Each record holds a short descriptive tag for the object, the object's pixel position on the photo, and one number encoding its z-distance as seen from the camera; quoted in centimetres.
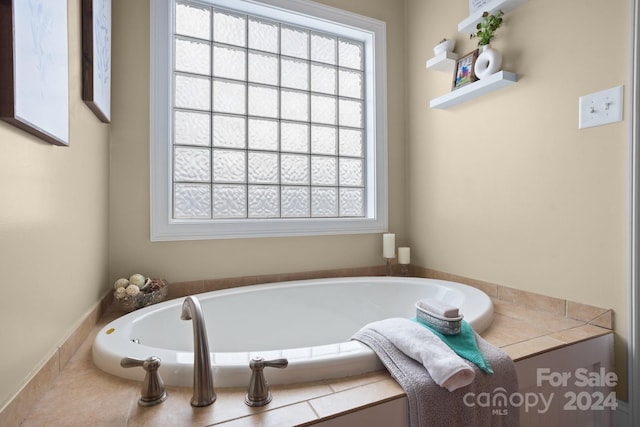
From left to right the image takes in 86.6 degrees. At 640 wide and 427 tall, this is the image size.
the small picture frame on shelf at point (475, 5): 174
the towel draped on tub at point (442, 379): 85
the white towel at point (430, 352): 86
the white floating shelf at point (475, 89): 159
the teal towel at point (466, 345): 95
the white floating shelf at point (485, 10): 160
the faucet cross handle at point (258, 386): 80
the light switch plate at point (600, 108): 125
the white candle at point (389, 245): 219
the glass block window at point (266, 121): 188
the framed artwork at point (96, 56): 124
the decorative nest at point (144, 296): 149
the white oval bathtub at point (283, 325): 91
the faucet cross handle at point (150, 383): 80
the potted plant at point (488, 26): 163
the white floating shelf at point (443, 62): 190
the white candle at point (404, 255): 221
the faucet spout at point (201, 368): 79
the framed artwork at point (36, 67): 68
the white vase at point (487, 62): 163
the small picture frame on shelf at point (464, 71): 177
